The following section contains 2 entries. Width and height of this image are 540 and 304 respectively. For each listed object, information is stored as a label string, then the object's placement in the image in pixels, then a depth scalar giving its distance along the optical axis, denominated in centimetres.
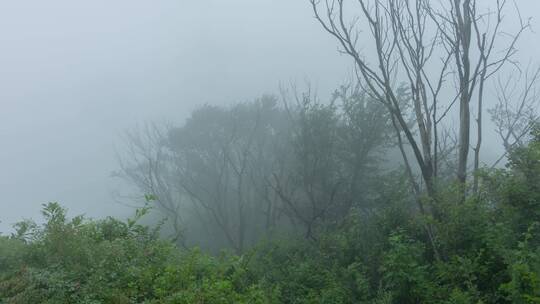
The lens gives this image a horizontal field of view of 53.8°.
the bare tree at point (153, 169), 2319
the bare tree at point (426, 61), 762
